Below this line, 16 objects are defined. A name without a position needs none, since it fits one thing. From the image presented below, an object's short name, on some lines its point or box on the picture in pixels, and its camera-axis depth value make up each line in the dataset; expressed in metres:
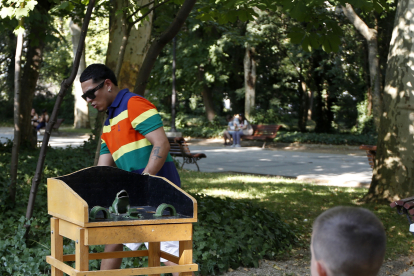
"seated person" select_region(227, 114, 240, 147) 25.54
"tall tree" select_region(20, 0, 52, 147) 13.50
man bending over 3.45
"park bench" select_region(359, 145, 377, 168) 10.23
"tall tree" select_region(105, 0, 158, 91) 8.30
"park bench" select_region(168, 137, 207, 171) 14.71
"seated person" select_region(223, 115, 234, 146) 25.83
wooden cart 2.62
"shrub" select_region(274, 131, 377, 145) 25.38
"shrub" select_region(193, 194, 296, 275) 5.12
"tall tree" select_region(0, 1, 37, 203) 5.08
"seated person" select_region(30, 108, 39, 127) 33.71
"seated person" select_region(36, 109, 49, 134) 32.72
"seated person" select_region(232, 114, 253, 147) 25.55
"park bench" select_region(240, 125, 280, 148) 26.07
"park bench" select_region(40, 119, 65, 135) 32.47
